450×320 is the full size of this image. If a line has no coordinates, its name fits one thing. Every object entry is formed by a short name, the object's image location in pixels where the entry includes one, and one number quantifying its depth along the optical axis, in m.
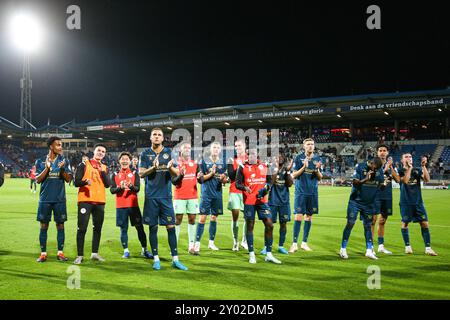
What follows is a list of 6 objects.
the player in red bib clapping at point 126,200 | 7.80
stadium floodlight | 34.86
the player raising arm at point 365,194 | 8.02
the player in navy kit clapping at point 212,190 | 8.67
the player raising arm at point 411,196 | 8.61
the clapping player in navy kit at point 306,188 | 8.73
